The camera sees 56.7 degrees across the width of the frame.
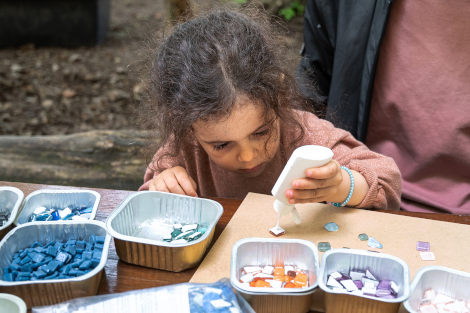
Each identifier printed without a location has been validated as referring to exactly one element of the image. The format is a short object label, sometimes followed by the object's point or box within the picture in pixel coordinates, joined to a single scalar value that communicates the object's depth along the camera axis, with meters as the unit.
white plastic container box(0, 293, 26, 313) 0.76
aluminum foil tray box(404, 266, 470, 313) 0.83
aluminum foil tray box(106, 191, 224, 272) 0.92
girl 1.08
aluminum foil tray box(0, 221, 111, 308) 0.81
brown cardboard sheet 0.94
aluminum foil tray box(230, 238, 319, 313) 0.79
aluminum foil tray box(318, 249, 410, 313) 0.77
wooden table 0.90
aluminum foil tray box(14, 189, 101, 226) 1.10
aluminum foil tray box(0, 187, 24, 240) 1.10
